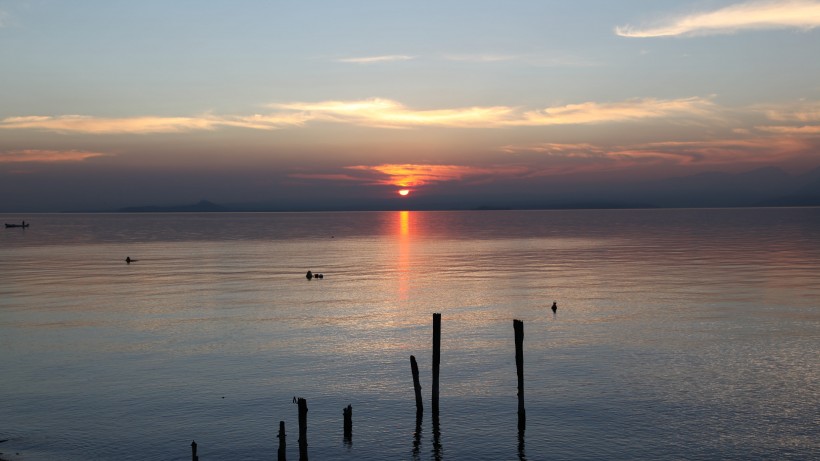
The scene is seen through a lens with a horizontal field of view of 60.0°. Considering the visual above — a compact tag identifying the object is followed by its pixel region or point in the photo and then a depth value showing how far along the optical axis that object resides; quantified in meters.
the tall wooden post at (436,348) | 33.22
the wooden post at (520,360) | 32.38
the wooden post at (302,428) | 25.97
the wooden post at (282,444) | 25.14
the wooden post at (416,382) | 32.53
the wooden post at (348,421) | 30.73
